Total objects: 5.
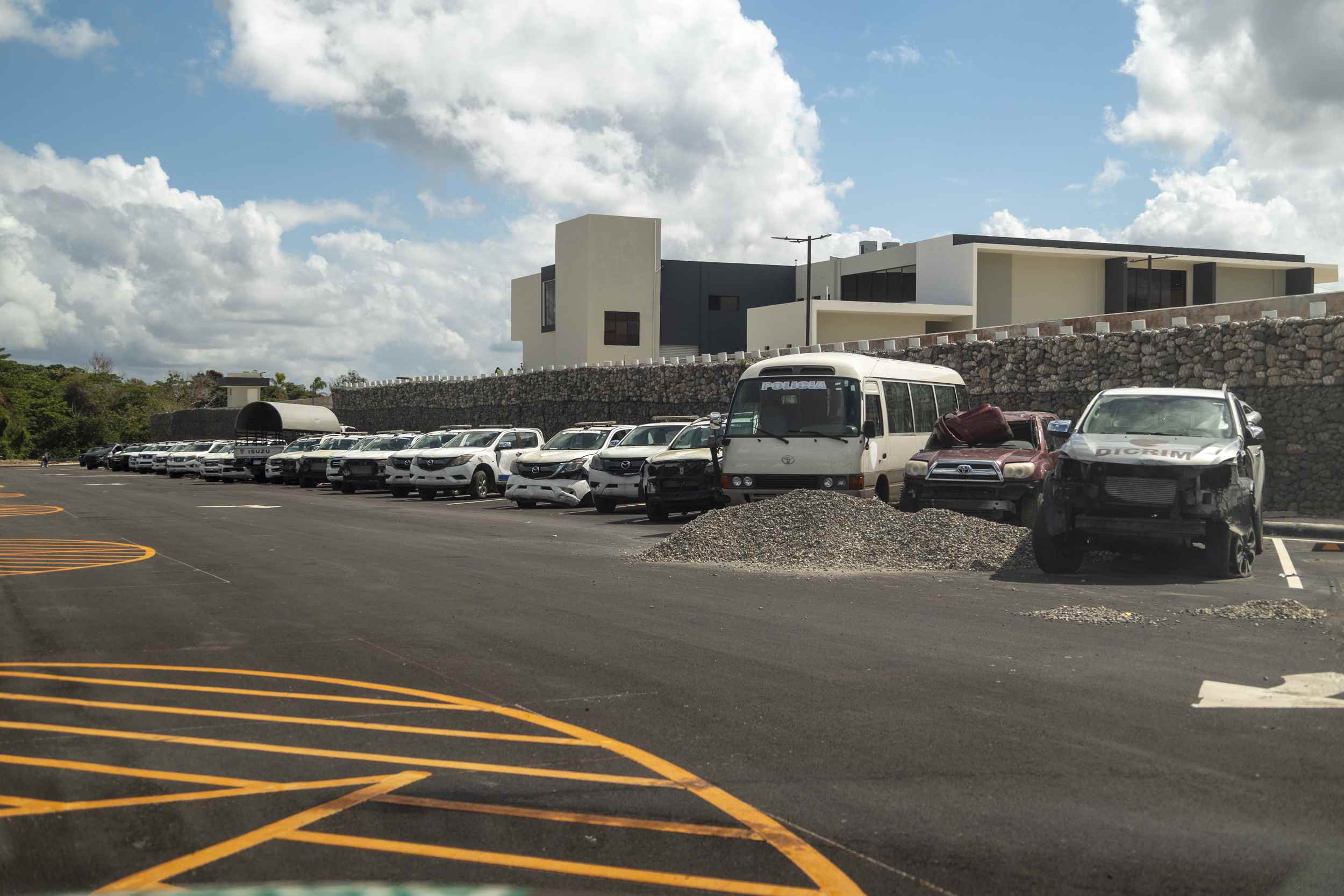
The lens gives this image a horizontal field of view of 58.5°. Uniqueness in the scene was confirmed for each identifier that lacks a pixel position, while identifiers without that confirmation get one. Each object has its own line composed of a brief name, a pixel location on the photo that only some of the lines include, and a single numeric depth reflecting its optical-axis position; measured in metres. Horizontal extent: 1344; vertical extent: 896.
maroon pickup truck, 16.05
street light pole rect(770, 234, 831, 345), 50.75
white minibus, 17.77
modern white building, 58.09
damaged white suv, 11.92
